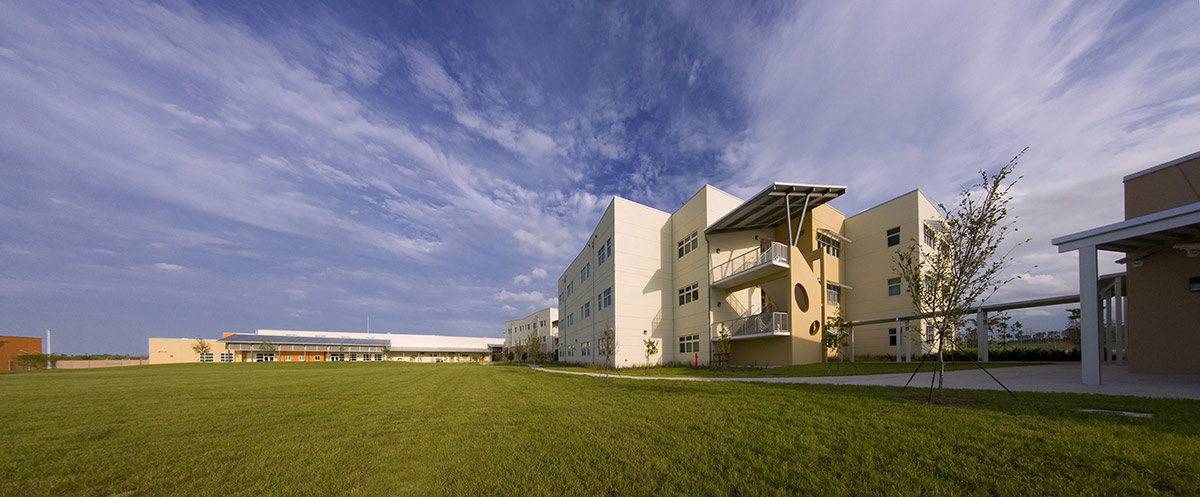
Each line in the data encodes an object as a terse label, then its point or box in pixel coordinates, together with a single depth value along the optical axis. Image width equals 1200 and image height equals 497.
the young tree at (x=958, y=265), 7.80
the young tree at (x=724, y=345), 21.72
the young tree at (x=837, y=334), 19.92
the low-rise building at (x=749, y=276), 22.75
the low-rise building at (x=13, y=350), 41.81
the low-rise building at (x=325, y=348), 67.38
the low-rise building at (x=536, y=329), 65.59
